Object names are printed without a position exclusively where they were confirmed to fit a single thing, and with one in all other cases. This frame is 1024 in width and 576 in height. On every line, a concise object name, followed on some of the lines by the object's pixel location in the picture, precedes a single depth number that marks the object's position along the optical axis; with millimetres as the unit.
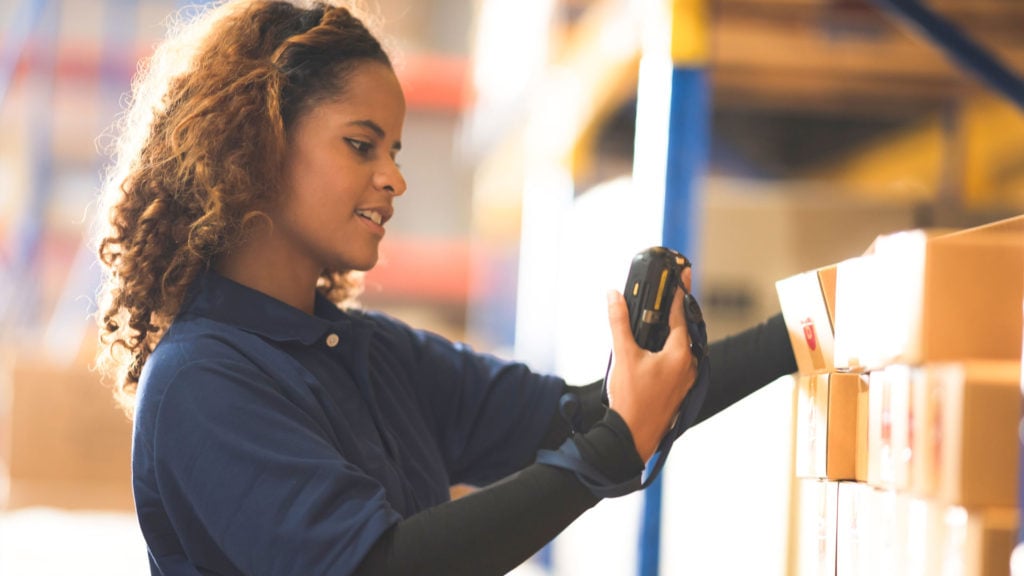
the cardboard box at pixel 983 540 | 1168
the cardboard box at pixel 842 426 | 1518
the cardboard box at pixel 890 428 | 1326
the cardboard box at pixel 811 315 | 1625
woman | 1353
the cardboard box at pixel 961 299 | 1293
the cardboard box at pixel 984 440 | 1187
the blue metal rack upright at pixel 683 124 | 2746
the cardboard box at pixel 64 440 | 5586
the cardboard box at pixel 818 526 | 1529
